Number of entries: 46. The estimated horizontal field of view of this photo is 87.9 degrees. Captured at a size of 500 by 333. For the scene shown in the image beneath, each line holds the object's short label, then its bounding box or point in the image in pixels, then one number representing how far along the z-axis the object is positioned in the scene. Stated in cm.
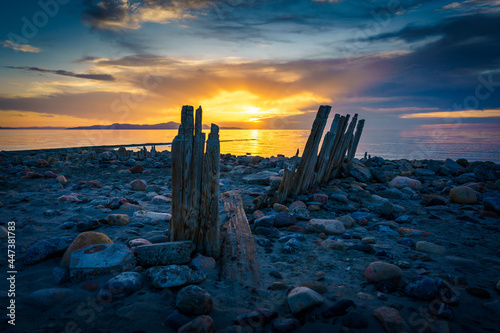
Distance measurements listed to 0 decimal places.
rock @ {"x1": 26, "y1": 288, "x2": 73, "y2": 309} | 224
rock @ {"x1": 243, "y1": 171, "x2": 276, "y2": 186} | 779
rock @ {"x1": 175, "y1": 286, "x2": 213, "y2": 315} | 217
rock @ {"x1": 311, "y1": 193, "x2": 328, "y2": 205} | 553
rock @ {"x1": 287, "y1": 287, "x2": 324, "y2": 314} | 221
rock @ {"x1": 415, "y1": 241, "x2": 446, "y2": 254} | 332
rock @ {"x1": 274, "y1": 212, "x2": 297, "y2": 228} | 444
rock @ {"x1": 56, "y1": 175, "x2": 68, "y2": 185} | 745
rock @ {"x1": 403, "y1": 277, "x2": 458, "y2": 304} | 223
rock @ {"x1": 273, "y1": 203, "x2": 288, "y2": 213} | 508
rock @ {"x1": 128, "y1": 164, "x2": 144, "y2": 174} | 988
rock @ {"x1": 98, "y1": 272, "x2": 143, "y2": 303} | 233
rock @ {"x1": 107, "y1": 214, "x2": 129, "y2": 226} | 408
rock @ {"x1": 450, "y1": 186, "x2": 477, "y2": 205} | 550
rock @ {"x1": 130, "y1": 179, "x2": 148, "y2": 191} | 696
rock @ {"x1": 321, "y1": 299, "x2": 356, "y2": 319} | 216
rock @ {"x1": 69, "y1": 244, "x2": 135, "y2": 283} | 259
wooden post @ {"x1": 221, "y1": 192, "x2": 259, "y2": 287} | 280
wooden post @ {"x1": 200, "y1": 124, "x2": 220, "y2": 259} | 315
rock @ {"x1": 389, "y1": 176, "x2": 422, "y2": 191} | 718
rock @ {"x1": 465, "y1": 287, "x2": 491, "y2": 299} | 232
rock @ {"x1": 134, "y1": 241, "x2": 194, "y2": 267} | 284
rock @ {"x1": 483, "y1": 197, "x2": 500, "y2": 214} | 478
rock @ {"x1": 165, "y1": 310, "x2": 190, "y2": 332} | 204
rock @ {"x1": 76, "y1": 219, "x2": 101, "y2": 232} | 388
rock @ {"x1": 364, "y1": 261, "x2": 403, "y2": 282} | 262
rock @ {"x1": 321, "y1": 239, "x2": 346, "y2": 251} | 348
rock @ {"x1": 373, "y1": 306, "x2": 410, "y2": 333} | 197
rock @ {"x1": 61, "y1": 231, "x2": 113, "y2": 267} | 284
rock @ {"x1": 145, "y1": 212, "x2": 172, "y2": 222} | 454
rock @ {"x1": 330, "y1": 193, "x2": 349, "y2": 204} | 567
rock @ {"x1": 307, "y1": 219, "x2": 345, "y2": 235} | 411
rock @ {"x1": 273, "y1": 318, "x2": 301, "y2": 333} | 204
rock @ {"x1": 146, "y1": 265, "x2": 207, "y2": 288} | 250
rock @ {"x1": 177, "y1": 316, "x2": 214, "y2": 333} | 197
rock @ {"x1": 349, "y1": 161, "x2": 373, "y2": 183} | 762
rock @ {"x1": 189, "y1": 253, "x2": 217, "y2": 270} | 291
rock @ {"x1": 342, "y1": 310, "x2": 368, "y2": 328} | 204
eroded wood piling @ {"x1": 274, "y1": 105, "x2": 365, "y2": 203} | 582
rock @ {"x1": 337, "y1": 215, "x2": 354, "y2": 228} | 447
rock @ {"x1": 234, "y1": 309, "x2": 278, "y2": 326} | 209
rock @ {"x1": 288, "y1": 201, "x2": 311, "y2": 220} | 484
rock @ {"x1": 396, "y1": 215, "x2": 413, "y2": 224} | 460
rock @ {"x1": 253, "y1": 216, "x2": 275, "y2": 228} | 433
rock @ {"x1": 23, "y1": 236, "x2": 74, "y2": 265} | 289
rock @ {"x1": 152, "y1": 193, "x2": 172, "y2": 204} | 577
